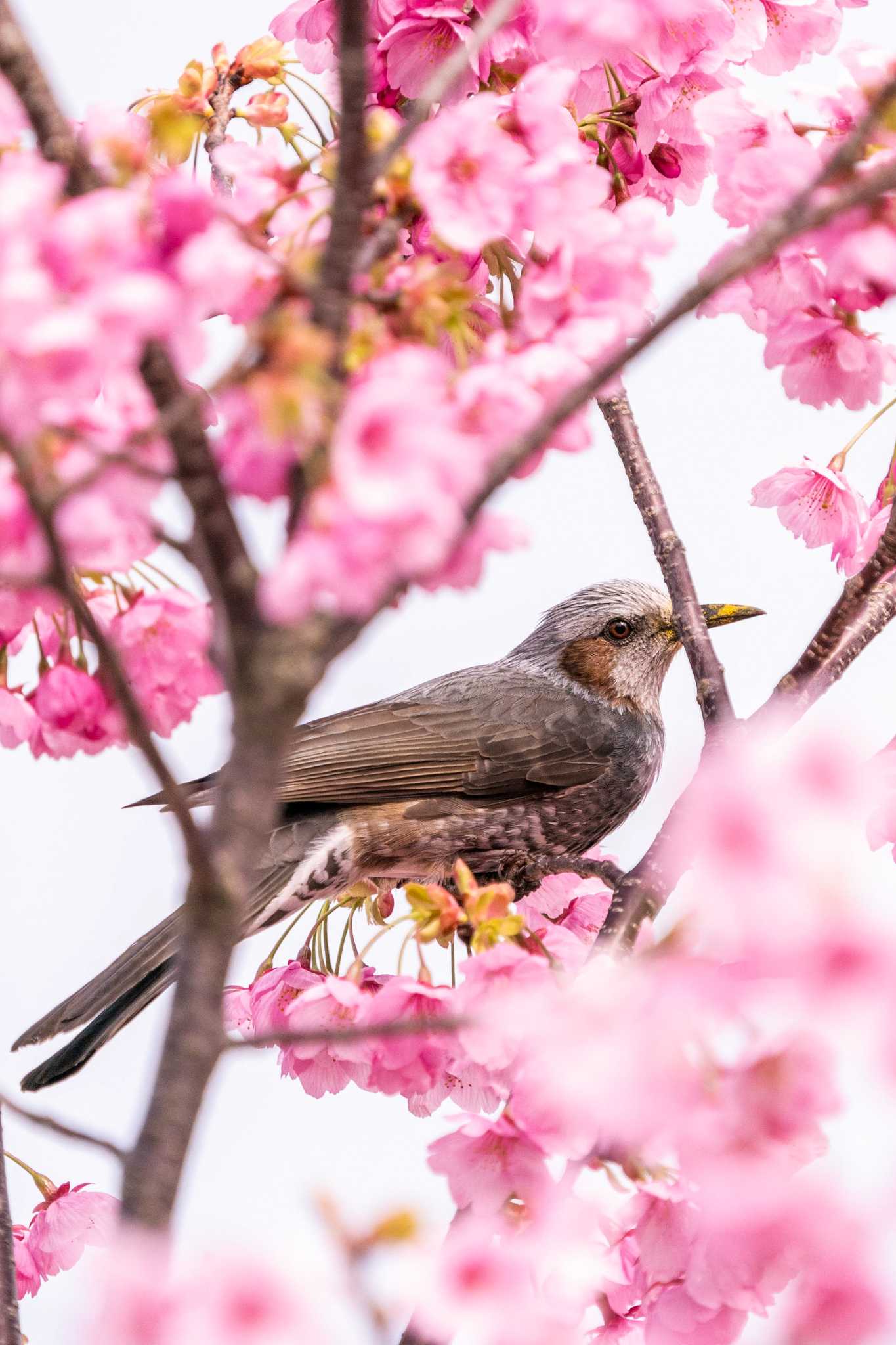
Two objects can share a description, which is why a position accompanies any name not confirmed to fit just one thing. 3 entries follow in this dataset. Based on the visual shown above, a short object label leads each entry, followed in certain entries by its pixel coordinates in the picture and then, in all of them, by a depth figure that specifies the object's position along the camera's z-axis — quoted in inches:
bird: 231.8
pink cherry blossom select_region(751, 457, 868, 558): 170.6
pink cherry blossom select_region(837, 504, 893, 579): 174.2
